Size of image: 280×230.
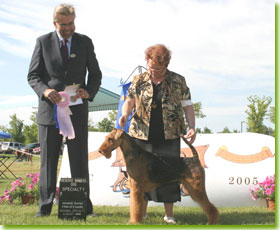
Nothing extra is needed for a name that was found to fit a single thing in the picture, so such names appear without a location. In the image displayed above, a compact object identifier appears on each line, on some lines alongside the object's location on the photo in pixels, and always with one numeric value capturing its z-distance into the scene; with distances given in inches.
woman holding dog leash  154.8
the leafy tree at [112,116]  1185.0
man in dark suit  161.0
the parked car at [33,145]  1384.4
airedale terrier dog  142.9
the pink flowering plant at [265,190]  207.9
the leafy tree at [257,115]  972.6
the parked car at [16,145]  1449.6
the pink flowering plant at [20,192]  237.1
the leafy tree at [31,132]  1640.0
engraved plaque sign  156.7
